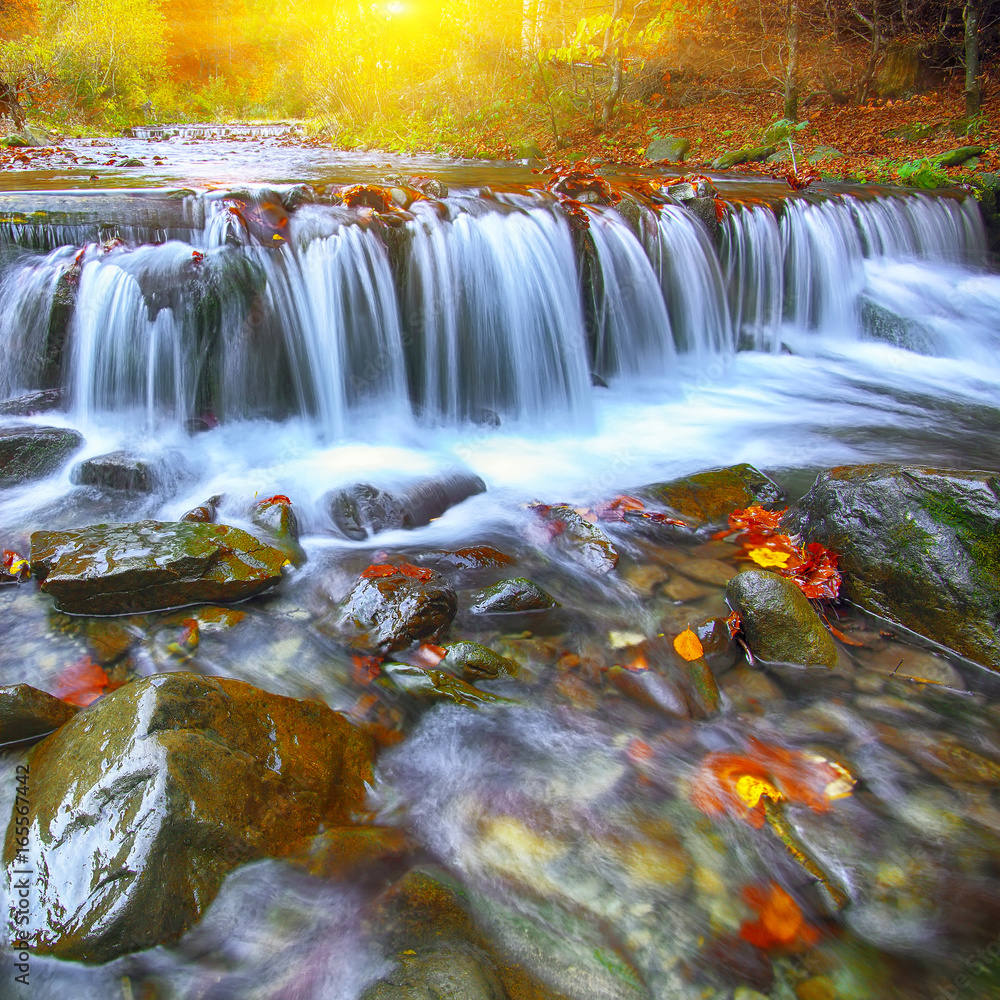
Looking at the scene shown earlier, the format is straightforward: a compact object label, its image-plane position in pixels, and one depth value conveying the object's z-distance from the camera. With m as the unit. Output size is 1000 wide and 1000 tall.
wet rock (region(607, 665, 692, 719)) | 2.97
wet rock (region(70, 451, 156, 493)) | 4.39
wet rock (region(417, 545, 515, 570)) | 3.94
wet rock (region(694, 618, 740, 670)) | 3.16
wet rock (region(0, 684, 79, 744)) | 2.32
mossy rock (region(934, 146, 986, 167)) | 10.47
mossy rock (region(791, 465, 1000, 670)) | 3.07
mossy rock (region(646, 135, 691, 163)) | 13.10
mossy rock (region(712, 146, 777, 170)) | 12.38
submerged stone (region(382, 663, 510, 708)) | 2.92
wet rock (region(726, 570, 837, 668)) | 3.10
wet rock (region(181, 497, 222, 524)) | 3.98
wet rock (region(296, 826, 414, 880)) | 2.10
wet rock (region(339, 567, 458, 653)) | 3.18
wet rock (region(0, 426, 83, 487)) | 4.39
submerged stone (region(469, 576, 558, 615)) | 3.44
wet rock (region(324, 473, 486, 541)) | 4.27
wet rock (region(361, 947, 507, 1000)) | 1.69
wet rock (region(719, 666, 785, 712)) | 2.95
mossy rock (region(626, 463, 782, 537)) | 4.35
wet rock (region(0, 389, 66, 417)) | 5.02
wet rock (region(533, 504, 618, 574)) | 3.98
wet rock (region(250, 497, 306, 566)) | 3.87
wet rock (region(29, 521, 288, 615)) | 3.17
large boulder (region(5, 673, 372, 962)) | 1.76
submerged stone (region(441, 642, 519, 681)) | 3.04
